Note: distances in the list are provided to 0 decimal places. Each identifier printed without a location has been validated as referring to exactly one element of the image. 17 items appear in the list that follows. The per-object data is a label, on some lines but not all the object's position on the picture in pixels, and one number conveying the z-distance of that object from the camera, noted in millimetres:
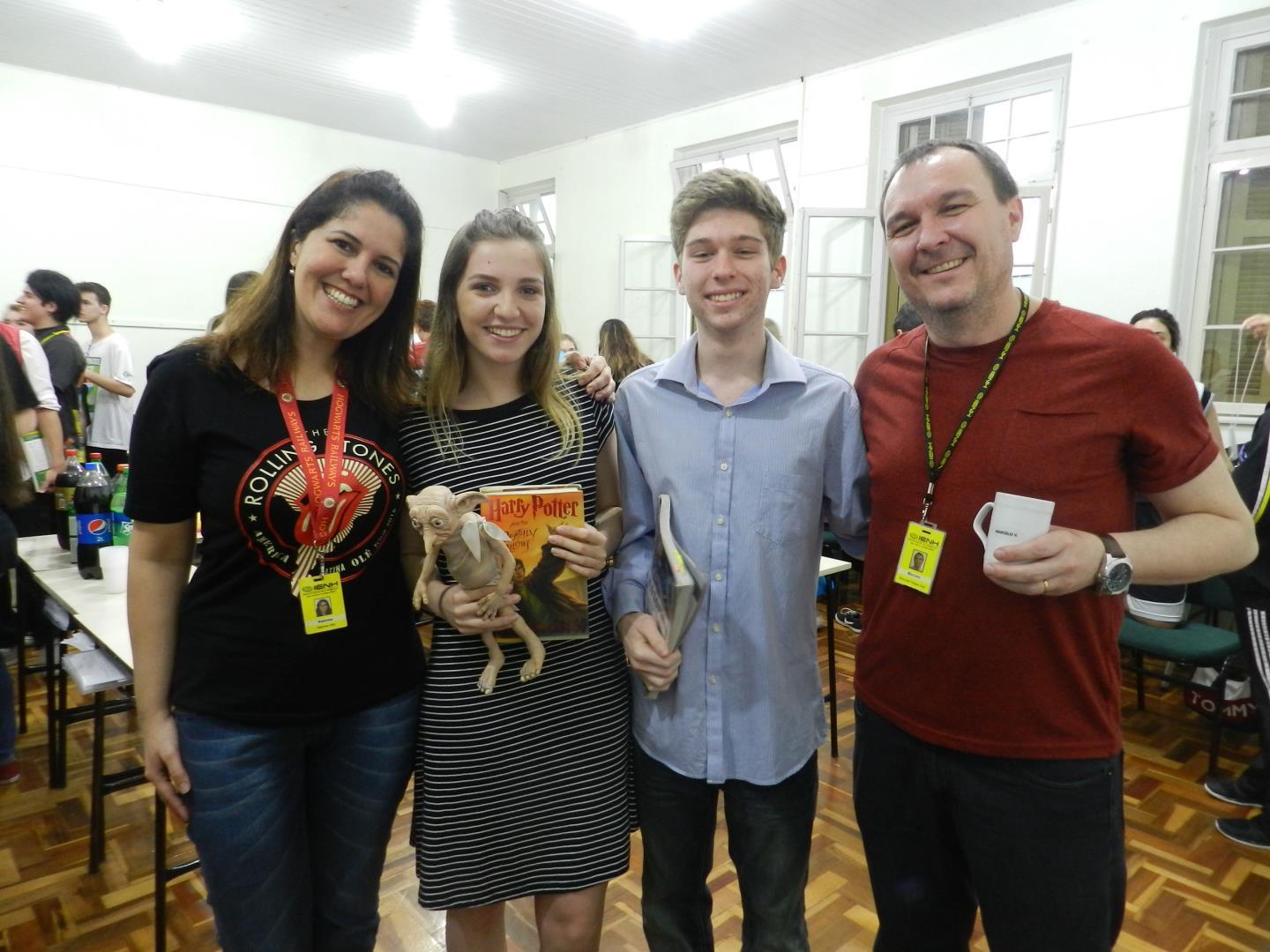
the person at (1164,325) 3934
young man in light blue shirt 1412
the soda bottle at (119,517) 2830
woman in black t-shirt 1266
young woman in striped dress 1411
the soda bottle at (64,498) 2854
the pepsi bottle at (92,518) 2561
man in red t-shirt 1200
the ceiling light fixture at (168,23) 5199
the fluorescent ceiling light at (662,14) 4934
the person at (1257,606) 2723
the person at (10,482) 2668
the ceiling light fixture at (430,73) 5621
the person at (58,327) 4520
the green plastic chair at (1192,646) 3184
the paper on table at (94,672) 2109
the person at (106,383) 5410
